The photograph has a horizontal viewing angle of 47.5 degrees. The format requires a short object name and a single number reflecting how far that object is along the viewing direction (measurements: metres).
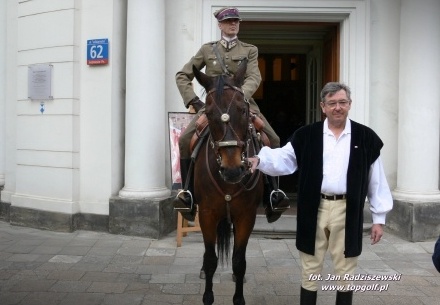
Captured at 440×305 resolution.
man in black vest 3.75
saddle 4.60
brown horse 3.80
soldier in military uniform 4.82
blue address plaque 7.65
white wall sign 8.04
